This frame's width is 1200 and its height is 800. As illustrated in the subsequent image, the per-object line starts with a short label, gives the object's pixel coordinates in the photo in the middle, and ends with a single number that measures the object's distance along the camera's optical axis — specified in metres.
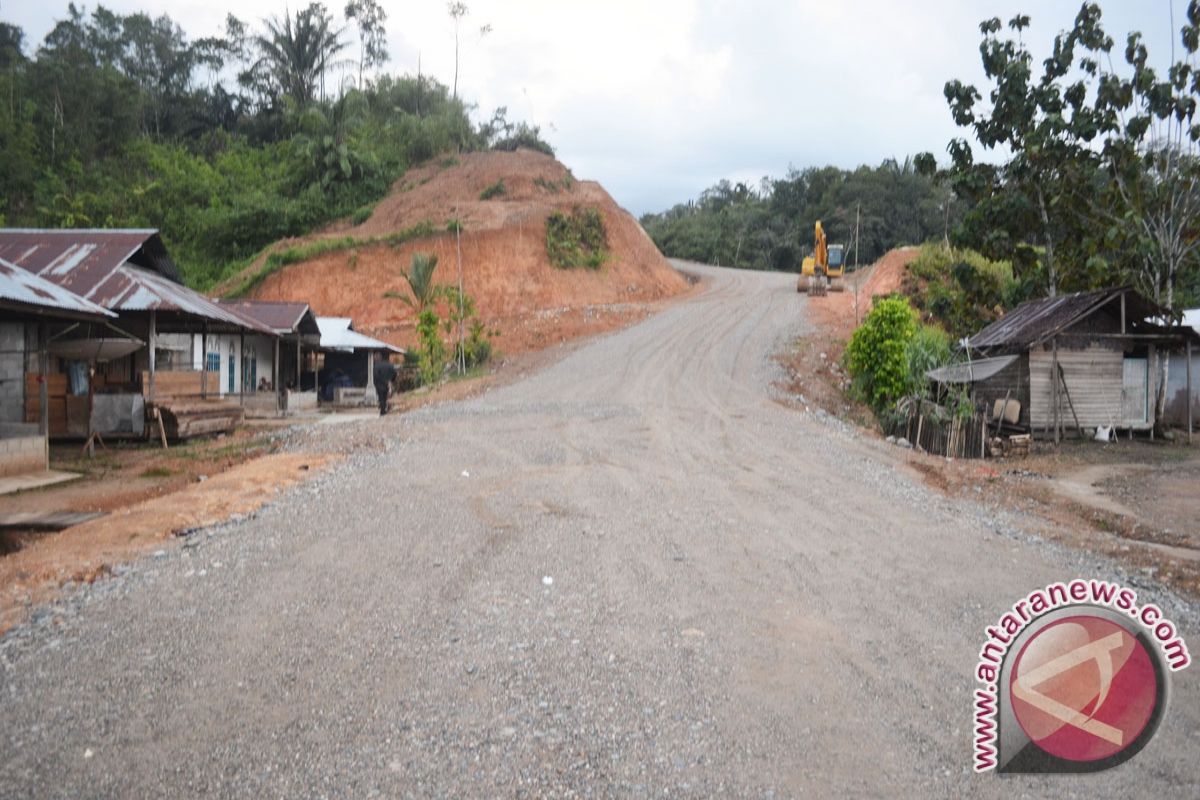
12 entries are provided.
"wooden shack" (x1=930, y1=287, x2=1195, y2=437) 18.55
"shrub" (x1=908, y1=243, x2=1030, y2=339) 28.20
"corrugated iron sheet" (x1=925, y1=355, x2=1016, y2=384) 18.67
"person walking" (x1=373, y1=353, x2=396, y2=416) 20.31
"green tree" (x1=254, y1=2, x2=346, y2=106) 60.93
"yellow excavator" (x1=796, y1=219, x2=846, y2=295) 40.34
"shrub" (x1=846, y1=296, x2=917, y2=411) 20.08
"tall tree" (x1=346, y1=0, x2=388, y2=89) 68.62
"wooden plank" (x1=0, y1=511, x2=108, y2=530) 8.88
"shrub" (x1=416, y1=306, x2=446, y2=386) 27.20
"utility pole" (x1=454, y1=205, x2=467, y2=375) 27.22
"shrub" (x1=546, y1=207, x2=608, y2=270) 43.78
